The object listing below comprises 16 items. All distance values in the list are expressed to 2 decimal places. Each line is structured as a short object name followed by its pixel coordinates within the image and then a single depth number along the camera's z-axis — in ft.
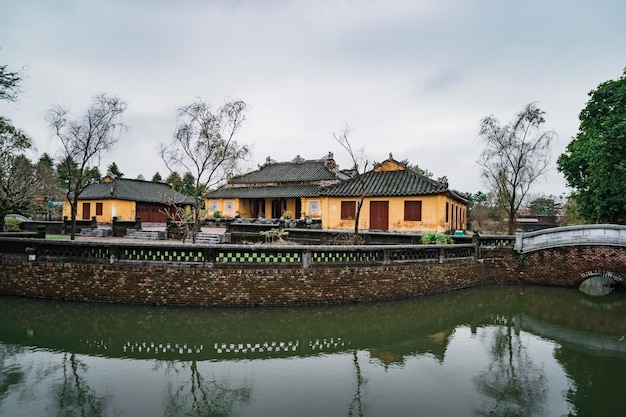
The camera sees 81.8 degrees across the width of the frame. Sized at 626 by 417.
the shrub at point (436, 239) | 46.50
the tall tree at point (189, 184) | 178.17
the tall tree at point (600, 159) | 42.83
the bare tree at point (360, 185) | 50.55
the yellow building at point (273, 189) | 96.84
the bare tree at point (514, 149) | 65.05
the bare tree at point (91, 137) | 61.00
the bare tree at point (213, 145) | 66.28
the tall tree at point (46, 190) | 96.32
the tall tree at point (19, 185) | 65.97
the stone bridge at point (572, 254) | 42.42
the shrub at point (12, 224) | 70.30
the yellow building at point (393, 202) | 64.75
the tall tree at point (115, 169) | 184.61
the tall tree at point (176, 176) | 69.72
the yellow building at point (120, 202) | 107.55
